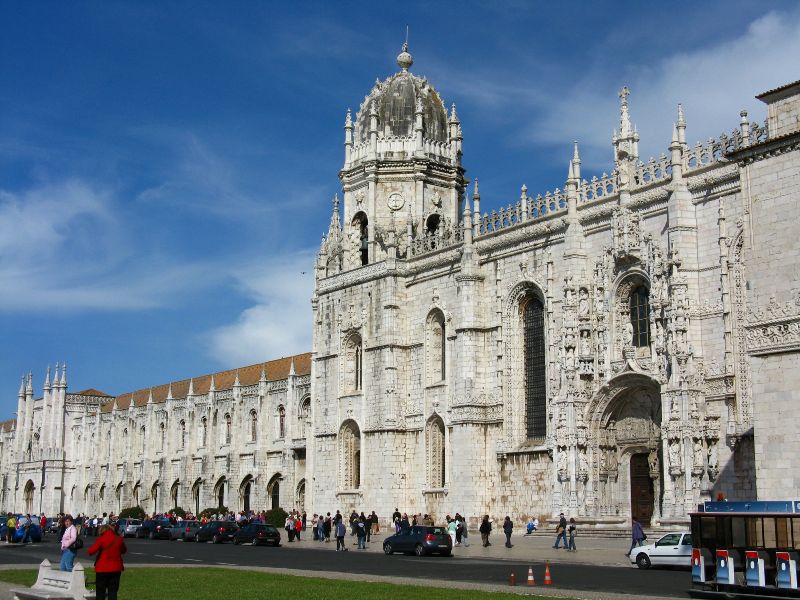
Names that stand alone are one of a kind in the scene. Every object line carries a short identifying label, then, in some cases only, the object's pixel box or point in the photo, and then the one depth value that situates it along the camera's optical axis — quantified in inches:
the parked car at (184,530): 2046.0
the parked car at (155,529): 2172.7
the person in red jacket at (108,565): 663.8
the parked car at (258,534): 1769.2
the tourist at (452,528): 1521.9
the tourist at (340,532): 1555.1
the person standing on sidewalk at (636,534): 1198.3
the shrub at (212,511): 2628.4
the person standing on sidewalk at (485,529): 1501.4
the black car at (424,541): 1357.0
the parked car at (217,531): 1955.0
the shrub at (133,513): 2935.5
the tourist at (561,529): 1370.6
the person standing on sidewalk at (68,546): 939.3
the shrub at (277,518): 2345.6
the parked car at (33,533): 1911.9
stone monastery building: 1040.2
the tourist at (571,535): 1344.7
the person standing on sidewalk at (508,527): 1448.1
